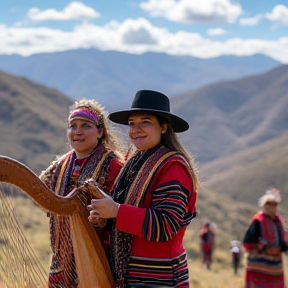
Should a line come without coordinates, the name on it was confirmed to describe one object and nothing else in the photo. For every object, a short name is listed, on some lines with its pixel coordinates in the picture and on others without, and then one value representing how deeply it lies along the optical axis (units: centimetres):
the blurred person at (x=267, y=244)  553
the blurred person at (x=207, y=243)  1380
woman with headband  324
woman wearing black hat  267
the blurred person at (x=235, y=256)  1131
